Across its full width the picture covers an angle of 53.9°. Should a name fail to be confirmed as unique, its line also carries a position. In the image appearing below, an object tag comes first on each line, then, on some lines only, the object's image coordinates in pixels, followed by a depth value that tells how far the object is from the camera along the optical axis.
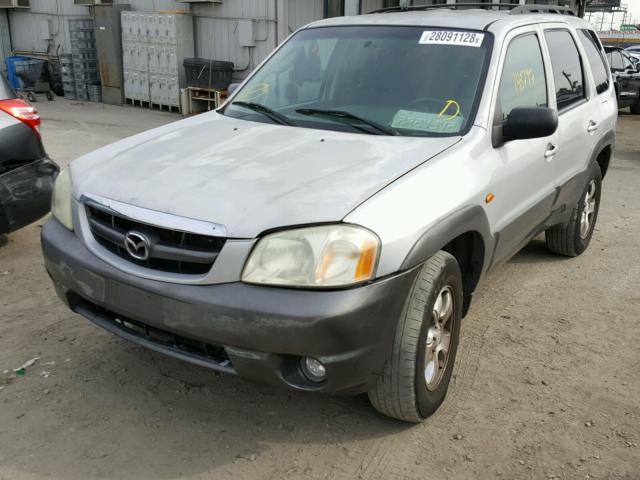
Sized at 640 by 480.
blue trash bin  16.88
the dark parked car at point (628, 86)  14.80
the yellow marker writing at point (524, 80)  3.55
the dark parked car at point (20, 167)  4.45
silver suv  2.34
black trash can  13.02
